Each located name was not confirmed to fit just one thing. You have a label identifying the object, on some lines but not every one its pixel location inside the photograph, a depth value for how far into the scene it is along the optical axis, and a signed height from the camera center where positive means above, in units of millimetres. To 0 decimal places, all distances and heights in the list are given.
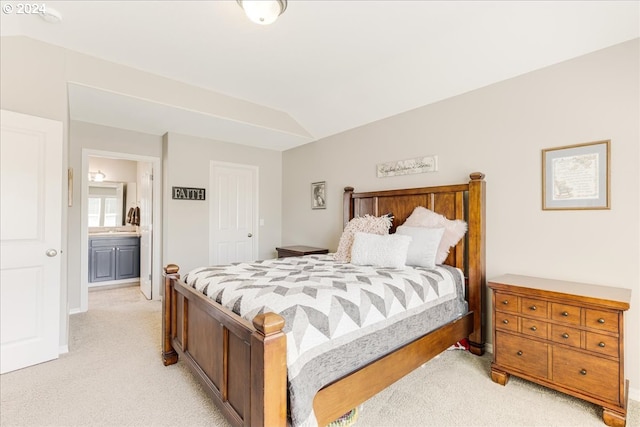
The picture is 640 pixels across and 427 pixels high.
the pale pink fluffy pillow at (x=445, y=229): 2756 -128
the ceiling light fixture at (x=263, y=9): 1862 +1313
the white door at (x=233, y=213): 4566 +20
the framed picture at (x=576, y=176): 2145 +299
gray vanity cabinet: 5121 -785
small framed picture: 4461 +294
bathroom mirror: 5672 +193
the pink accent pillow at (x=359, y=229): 3109 -151
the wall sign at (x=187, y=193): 4141 +299
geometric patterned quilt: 1395 -528
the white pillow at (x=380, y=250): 2555 -314
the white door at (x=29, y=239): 2344 -206
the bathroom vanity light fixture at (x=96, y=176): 5590 +712
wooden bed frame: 1239 -760
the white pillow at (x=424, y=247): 2606 -282
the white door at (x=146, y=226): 4465 -181
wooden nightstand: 4090 -510
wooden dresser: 1735 -793
